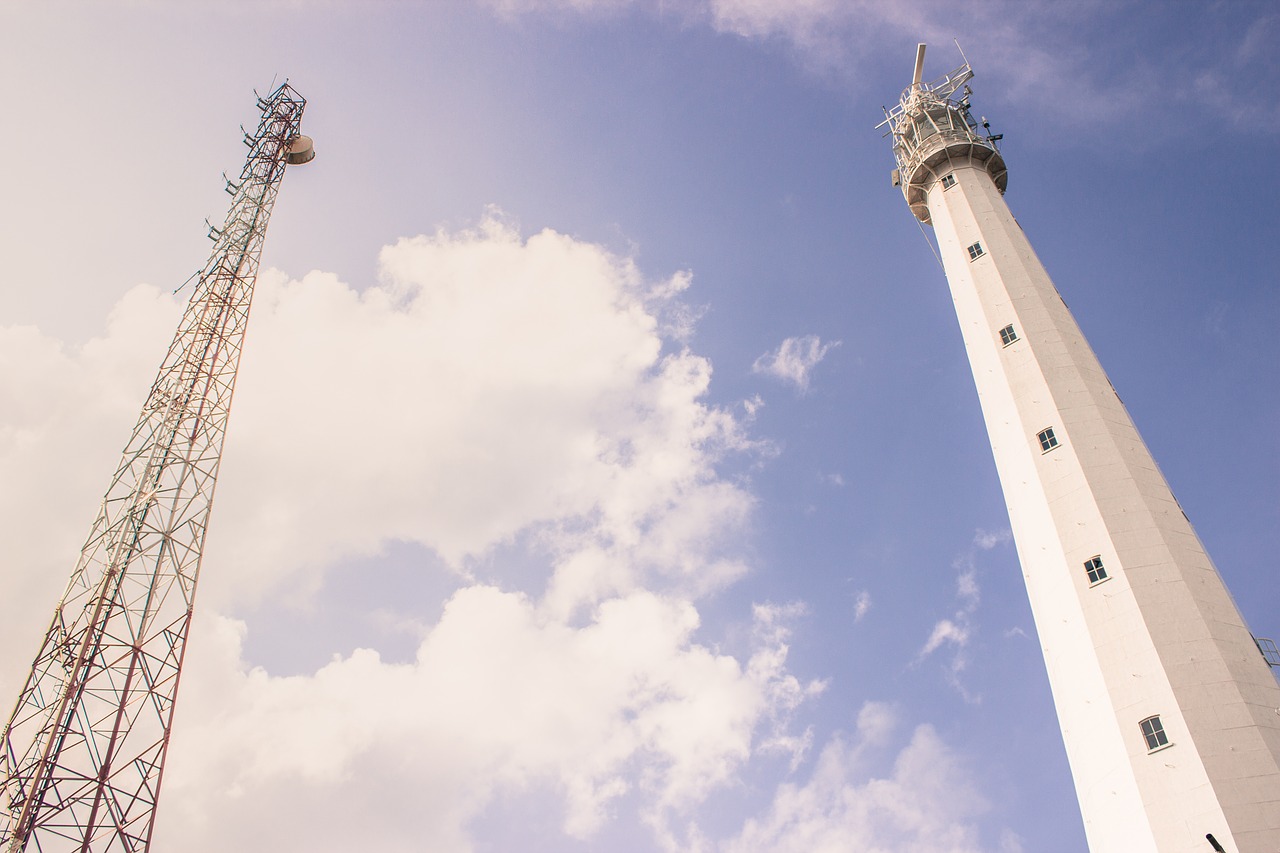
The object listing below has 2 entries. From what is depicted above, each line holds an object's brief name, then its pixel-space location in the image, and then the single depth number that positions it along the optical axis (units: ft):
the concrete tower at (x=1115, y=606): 86.43
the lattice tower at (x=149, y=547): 109.70
